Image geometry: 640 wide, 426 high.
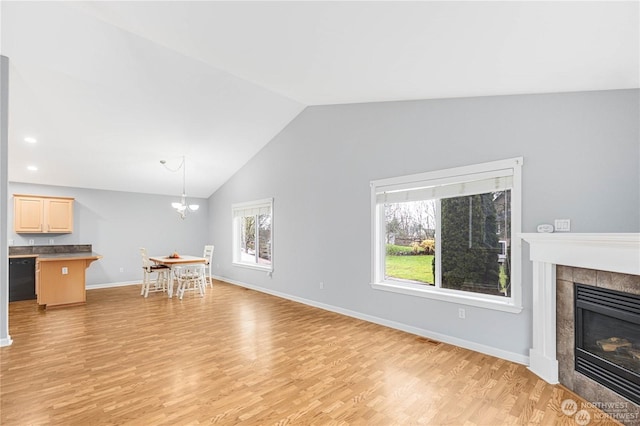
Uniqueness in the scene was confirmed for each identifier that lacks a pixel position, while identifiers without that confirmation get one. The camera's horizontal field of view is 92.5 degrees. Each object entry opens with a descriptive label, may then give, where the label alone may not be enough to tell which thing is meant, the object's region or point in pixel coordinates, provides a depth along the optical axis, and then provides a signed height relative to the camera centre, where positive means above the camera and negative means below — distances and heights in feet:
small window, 22.26 -1.37
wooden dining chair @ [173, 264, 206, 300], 20.72 -4.06
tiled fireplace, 7.18 -2.55
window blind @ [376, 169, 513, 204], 10.80 +1.15
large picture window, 10.75 -0.77
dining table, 19.85 -2.97
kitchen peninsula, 17.48 -3.59
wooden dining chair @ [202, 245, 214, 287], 23.68 -3.19
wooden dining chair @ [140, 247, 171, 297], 21.07 -4.37
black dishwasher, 19.39 -3.94
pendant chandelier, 20.52 +3.33
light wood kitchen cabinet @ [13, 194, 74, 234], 20.38 +0.22
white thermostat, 9.48 -0.39
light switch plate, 9.31 -0.29
